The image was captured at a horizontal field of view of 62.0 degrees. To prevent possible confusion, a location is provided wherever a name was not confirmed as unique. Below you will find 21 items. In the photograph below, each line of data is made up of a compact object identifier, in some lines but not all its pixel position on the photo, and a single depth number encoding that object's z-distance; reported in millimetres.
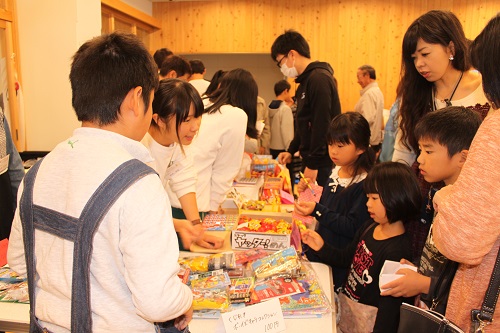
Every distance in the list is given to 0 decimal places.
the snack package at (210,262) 1663
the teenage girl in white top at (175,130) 1823
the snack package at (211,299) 1391
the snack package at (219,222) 2145
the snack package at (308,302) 1393
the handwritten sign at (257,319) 1247
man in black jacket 3162
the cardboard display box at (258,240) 1846
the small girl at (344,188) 2070
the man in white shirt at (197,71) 3998
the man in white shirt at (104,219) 901
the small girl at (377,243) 1669
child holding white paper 1459
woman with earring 1826
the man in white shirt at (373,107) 6152
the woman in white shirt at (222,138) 2604
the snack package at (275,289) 1448
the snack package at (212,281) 1512
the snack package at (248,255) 1751
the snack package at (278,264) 1589
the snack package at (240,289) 1433
